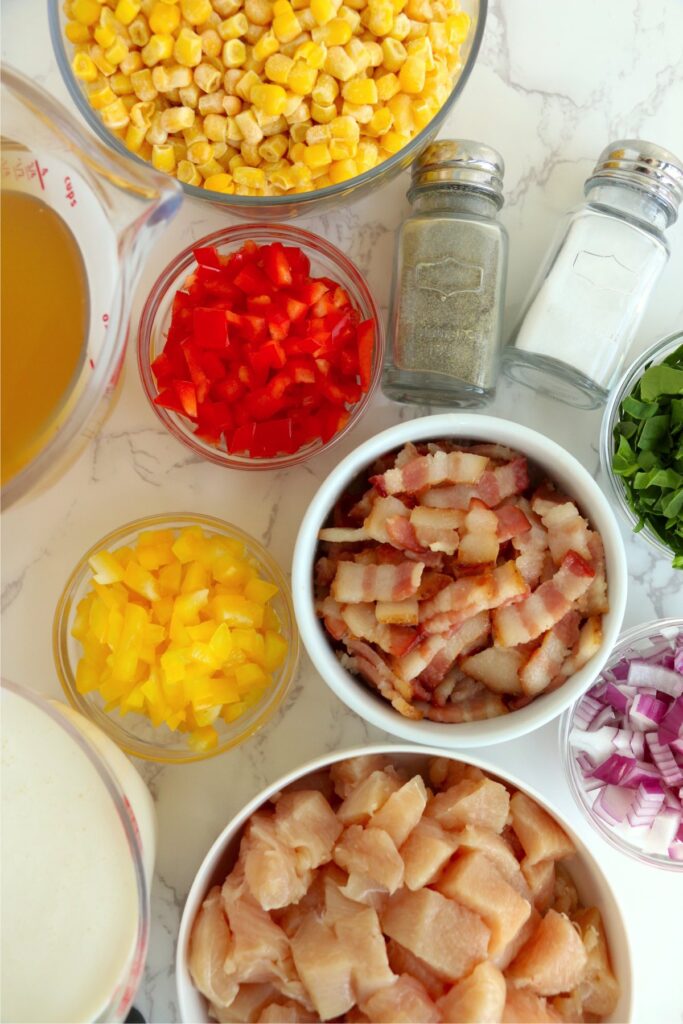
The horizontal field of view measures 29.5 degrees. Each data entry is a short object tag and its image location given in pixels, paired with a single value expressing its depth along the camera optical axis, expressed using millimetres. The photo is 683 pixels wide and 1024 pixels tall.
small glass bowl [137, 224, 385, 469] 529
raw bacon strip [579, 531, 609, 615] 478
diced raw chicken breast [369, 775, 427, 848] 482
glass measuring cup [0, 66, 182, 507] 428
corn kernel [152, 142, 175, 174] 486
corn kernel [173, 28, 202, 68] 471
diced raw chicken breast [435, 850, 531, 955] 471
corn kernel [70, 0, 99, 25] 480
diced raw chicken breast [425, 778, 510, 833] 487
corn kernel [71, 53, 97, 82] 480
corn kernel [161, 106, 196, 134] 480
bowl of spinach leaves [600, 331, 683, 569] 500
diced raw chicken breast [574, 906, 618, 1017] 485
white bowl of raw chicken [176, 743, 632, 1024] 477
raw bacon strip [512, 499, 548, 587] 484
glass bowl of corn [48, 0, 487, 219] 474
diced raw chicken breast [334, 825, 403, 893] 473
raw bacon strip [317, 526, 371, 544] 490
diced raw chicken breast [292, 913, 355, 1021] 470
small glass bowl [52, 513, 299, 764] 532
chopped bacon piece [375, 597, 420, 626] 479
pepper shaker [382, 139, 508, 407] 501
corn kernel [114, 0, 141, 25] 474
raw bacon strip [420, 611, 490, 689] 485
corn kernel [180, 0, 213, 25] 471
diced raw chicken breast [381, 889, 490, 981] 470
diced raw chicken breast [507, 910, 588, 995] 474
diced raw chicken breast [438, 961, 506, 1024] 457
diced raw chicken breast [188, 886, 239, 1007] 473
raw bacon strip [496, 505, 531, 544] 483
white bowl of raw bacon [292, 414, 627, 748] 474
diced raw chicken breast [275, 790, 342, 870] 484
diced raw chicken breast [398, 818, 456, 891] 476
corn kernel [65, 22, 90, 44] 483
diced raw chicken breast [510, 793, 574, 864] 488
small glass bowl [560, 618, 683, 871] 523
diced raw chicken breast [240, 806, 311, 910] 472
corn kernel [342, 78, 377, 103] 476
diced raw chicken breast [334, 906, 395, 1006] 467
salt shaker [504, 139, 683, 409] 505
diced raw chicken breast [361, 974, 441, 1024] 463
